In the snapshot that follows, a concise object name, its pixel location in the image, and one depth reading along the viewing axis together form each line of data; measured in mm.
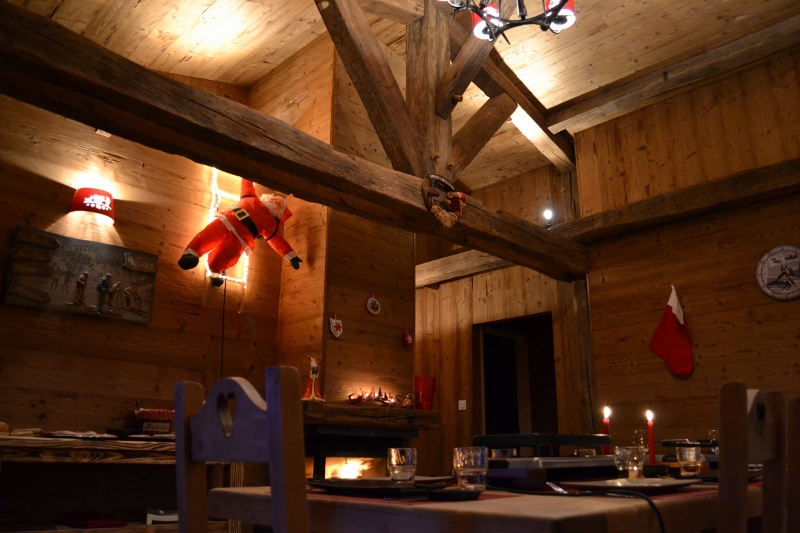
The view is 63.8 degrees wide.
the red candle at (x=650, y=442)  2214
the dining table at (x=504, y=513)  904
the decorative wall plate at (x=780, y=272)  4824
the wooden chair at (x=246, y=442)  949
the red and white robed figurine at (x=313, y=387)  4726
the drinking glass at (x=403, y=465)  1524
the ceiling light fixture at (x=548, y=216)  7082
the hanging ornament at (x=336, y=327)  5238
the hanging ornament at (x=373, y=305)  5602
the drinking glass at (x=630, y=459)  1687
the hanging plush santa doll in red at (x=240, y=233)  4863
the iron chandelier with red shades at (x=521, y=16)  3482
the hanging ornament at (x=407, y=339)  5863
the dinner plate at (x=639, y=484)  1275
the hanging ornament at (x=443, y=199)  4328
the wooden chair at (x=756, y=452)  1193
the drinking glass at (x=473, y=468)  1387
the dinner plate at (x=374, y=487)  1221
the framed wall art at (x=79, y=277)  4188
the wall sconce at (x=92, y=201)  4449
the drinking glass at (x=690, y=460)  1854
